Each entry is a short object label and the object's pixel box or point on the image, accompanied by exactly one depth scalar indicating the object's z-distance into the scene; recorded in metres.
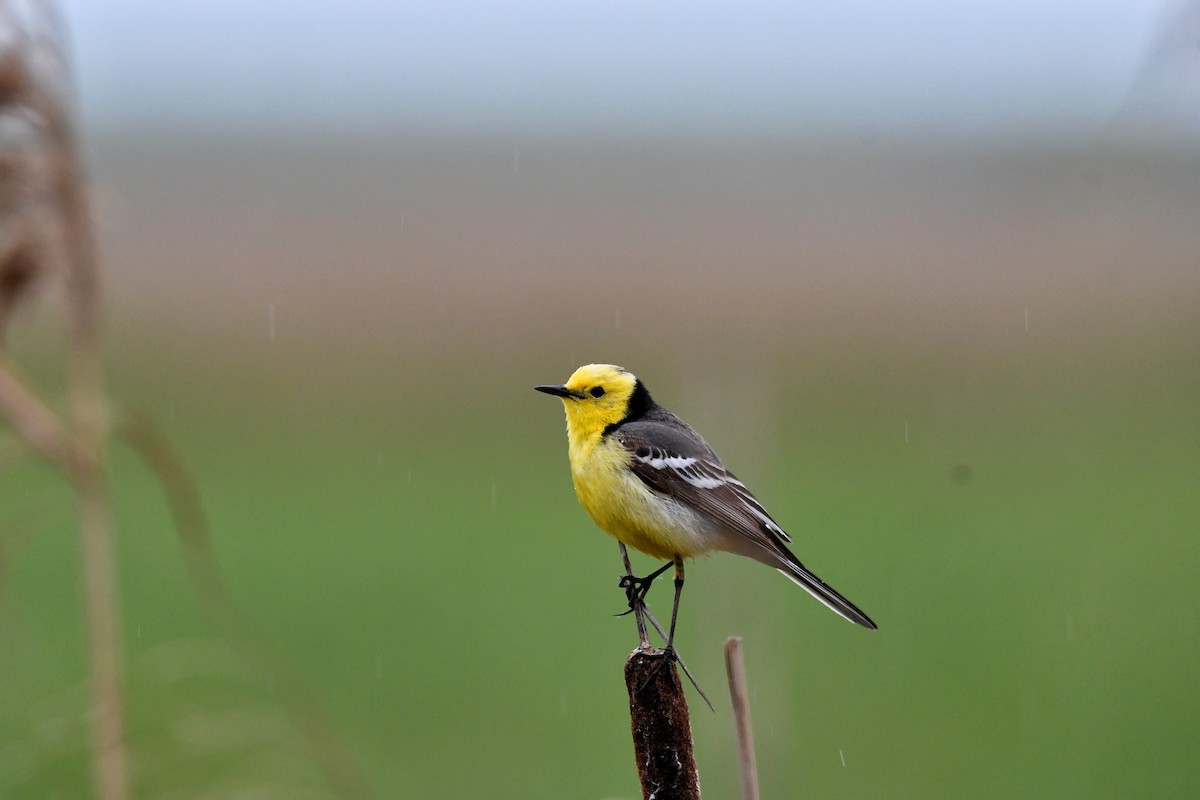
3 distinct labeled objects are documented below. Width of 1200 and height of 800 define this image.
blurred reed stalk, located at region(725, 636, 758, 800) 4.89
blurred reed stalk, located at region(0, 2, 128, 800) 6.59
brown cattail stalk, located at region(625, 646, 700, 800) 5.24
